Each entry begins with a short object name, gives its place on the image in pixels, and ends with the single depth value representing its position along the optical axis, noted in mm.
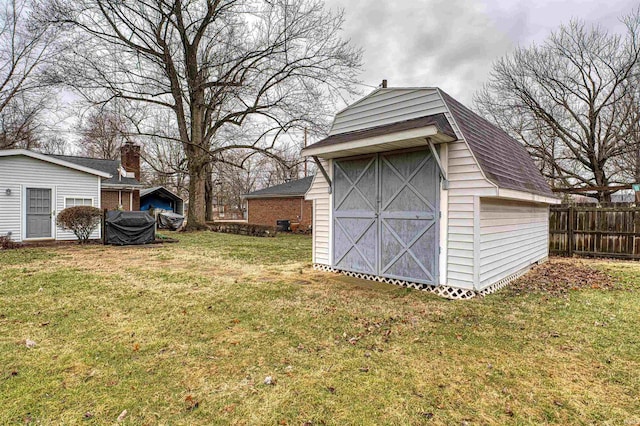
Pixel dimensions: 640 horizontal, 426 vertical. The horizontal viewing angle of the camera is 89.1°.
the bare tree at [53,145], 26083
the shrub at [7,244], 10389
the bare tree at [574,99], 15562
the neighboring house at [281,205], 19719
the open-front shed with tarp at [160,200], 25328
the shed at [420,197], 5242
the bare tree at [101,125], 15813
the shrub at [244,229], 16864
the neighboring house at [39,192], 11430
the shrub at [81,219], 11356
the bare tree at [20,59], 17234
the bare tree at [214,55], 13938
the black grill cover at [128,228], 11883
